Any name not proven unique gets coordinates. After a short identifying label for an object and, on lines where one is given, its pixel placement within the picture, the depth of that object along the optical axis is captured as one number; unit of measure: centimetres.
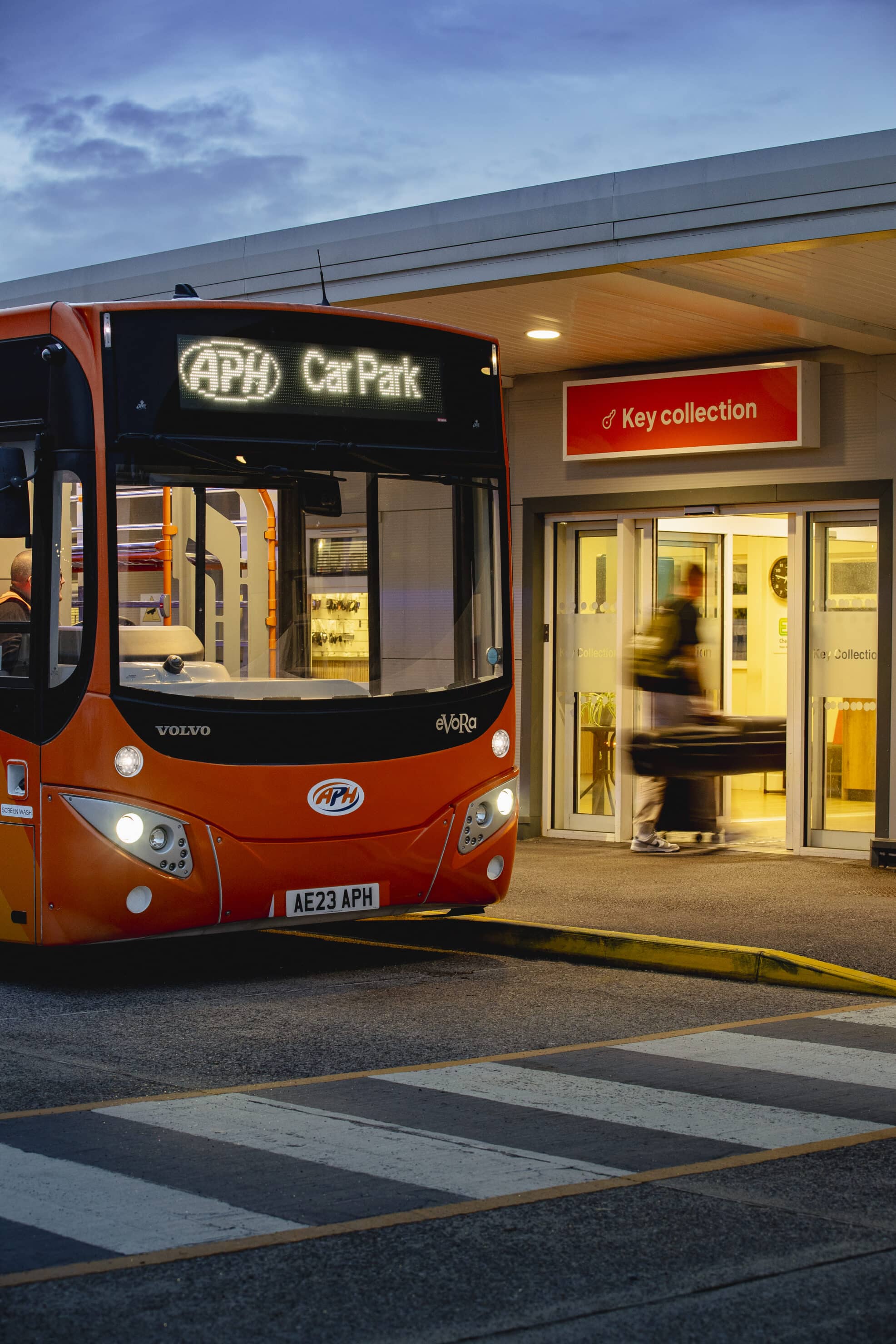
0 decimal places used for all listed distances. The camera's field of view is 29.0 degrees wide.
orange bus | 827
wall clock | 1415
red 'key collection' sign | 1293
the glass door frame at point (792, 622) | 1328
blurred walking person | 1286
